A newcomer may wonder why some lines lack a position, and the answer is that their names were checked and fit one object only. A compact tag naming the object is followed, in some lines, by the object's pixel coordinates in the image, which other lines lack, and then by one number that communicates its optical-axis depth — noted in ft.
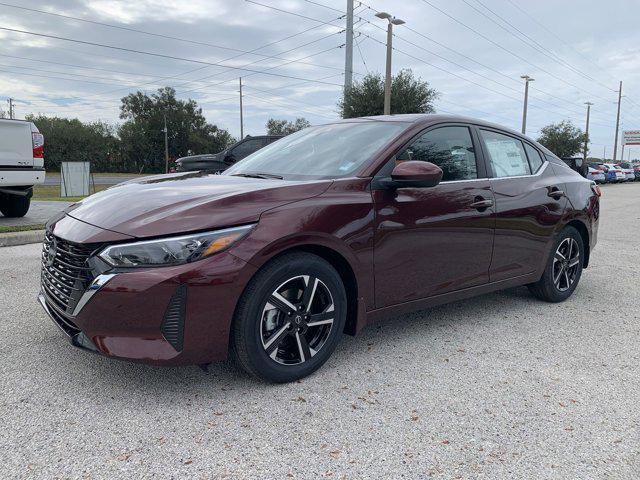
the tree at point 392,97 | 100.99
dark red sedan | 8.55
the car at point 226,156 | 35.91
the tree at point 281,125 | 322.98
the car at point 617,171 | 133.18
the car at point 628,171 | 144.52
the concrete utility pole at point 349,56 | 80.59
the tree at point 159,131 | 236.22
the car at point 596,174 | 123.08
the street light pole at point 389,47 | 71.56
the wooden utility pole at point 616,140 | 219.71
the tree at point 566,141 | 161.48
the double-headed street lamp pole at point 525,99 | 123.85
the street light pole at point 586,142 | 162.83
